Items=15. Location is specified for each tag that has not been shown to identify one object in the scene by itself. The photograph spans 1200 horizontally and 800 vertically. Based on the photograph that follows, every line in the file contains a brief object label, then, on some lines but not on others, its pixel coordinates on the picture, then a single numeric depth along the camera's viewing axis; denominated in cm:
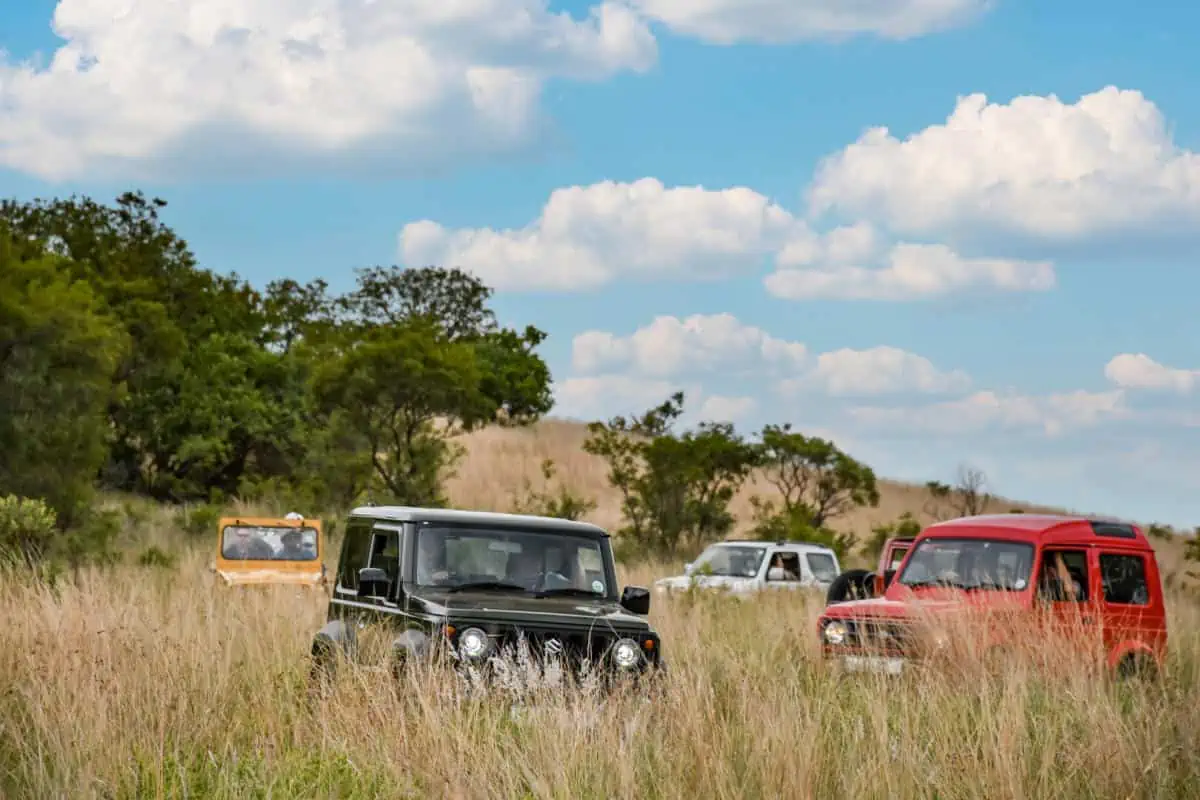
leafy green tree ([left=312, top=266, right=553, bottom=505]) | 3183
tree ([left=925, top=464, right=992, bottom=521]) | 3900
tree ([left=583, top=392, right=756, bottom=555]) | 3381
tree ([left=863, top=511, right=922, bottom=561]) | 3612
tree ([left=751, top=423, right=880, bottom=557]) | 3766
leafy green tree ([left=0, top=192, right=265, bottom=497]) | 3884
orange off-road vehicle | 1978
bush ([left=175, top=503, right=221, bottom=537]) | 3197
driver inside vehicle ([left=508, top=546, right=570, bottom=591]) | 1077
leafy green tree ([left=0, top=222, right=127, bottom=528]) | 2567
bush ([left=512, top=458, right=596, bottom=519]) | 3378
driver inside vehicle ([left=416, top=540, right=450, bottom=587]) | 1063
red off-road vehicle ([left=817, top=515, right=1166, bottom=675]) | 1216
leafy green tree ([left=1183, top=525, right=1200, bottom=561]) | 3409
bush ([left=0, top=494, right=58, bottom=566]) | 2053
